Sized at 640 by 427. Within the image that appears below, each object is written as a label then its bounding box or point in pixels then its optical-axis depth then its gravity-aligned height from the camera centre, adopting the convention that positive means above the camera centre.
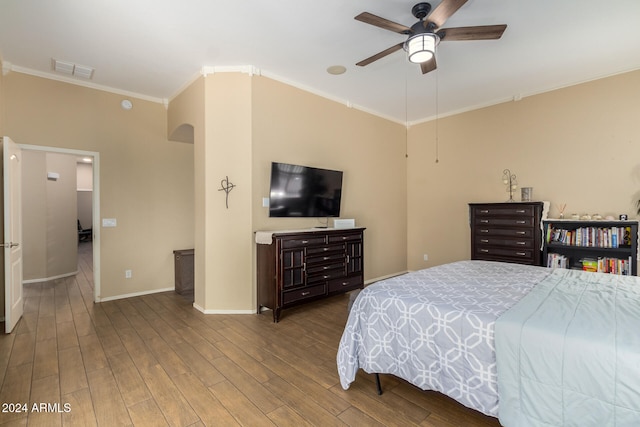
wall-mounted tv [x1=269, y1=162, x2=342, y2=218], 3.92 +0.26
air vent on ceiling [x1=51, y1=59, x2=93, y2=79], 3.56 +1.77
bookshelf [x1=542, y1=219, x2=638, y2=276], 3.55 -0.48
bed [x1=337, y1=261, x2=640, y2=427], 1.26 -0.67
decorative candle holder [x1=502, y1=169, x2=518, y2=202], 4.68 +0.42
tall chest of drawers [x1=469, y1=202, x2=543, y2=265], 4.04 -0.34
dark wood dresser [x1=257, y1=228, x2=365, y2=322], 3.47 -0.72
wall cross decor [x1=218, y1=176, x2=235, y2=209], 3.76 +0.31
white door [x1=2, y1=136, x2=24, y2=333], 3.10 -0.22
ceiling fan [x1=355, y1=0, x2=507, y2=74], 2.29 +1.44
